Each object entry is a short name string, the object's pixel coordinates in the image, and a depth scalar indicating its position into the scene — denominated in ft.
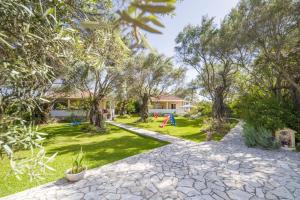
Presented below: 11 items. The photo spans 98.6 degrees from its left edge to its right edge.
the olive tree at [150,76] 46.24
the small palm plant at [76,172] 13.07
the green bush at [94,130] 37.41
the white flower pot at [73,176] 13.04
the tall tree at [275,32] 21.47
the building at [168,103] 101.15
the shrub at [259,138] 20.21
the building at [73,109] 62.06
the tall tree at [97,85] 36.81
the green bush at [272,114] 21.49
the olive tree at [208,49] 31.01
